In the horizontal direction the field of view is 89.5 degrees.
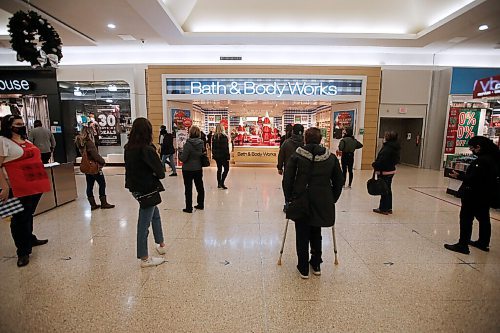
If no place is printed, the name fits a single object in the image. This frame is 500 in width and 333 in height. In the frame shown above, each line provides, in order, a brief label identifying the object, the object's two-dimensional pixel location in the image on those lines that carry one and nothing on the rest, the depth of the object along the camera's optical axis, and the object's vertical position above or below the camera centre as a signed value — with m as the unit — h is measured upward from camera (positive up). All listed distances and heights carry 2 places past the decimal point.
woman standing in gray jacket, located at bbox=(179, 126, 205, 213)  4.21 -0.49
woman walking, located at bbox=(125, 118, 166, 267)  2.39 -0.37
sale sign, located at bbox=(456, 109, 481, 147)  8.69 +0.35
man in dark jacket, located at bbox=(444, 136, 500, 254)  2.82 -0.61
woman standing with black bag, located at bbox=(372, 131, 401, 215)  4.14 -0.46
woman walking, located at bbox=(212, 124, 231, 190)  5.81 -0.44
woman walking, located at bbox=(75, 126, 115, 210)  4.13 -0.42
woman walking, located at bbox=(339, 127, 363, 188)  5.81 -0.33
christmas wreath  3.67 +1.39
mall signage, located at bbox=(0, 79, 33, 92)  8.82 +1.52
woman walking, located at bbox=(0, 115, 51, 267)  2.57 -0.50
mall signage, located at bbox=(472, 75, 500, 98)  5.72 +1.11
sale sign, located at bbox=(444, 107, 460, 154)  8.70 +0.10
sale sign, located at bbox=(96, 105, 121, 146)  9.34 +0.14
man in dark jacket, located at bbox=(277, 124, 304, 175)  3.95 -0.20
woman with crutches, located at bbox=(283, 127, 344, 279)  2.29 -0.47
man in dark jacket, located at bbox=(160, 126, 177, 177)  7.38 -0.45
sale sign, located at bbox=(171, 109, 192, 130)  8.81 +0.41
